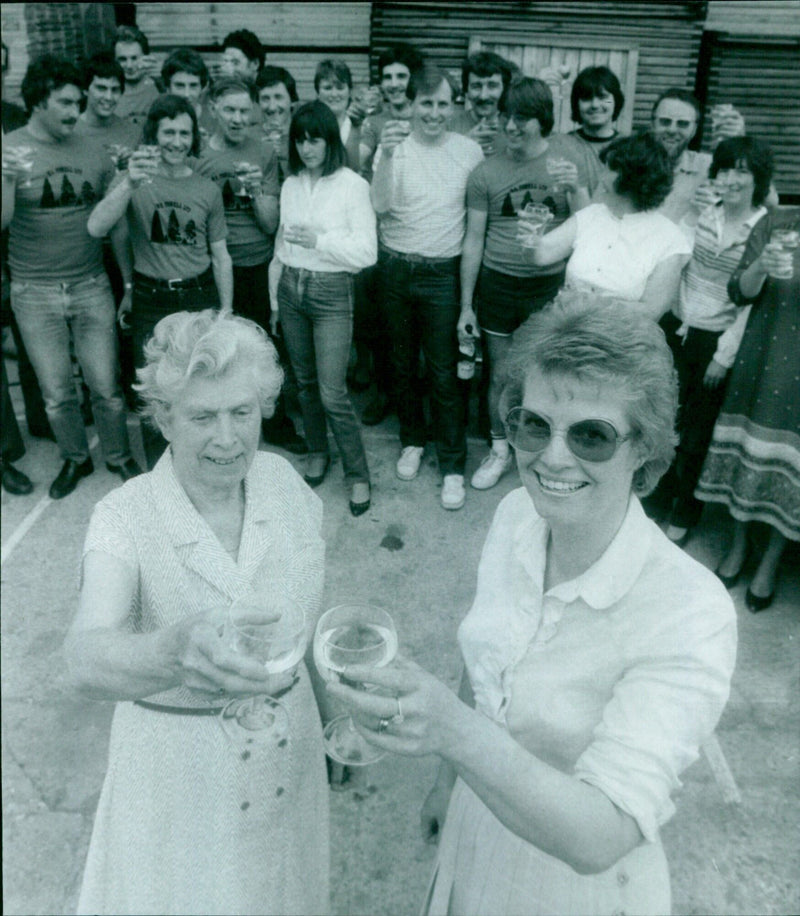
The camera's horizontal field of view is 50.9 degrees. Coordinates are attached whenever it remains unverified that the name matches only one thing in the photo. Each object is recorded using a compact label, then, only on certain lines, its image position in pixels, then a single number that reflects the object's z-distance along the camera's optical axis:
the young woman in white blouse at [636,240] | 4.44
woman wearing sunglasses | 1.50
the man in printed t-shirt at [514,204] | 4.87
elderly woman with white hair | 2.20
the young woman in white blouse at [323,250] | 4.90
